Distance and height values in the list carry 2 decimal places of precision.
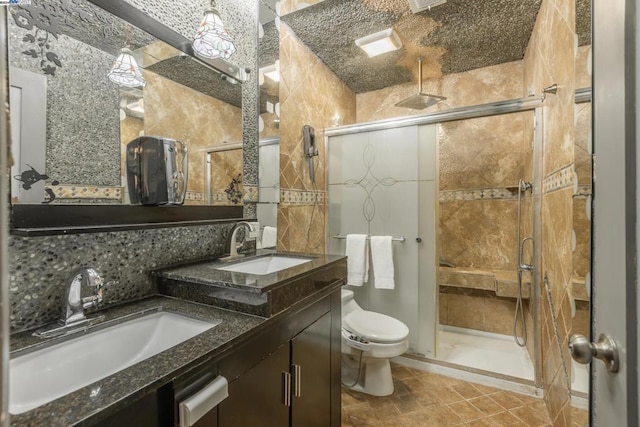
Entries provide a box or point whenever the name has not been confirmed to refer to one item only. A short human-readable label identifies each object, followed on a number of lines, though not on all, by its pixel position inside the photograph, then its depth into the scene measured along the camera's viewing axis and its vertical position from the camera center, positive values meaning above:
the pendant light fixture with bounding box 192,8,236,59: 1.40 +0.86
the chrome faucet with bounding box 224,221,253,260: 1.48 -0.13
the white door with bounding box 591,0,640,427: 0.46 +0.01
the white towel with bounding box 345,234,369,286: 2.38 -0.39
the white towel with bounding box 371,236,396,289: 2.28 -0.39
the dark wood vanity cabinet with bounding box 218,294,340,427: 0.83 -0.57
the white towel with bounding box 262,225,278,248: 1.84 -0.16
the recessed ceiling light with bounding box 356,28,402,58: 2.17 +1.31
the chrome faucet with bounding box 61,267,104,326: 0.84 -0.25
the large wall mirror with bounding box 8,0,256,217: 0.84 +0.39
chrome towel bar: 2.29 -0.21
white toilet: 1.80 -0.84
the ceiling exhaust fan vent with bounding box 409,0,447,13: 1.85 +1.33
